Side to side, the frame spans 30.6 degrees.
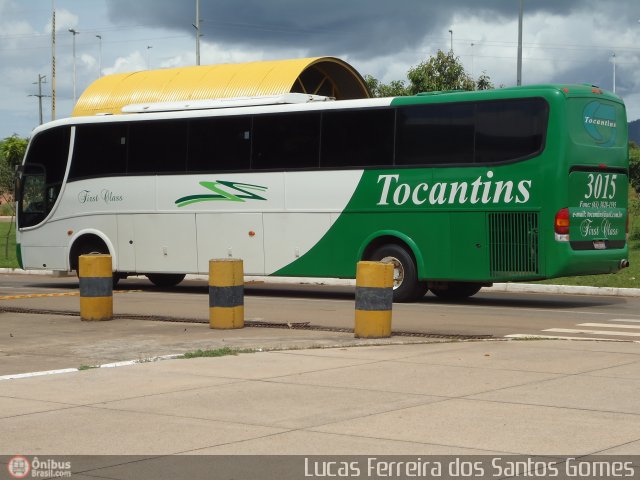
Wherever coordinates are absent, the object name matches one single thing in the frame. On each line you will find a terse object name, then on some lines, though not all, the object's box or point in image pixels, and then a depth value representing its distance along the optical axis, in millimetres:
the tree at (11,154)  52125
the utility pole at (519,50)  39412
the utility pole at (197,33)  52750
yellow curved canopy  24859
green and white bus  19641
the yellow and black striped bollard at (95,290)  16703
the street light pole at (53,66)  56750
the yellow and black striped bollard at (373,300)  14031
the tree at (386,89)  51025
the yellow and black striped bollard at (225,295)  15344
